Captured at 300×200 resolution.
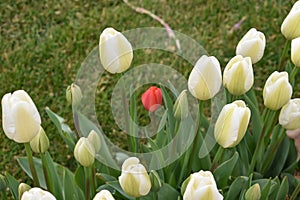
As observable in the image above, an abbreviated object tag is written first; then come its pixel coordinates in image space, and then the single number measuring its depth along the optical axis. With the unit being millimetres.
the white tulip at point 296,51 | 1523
